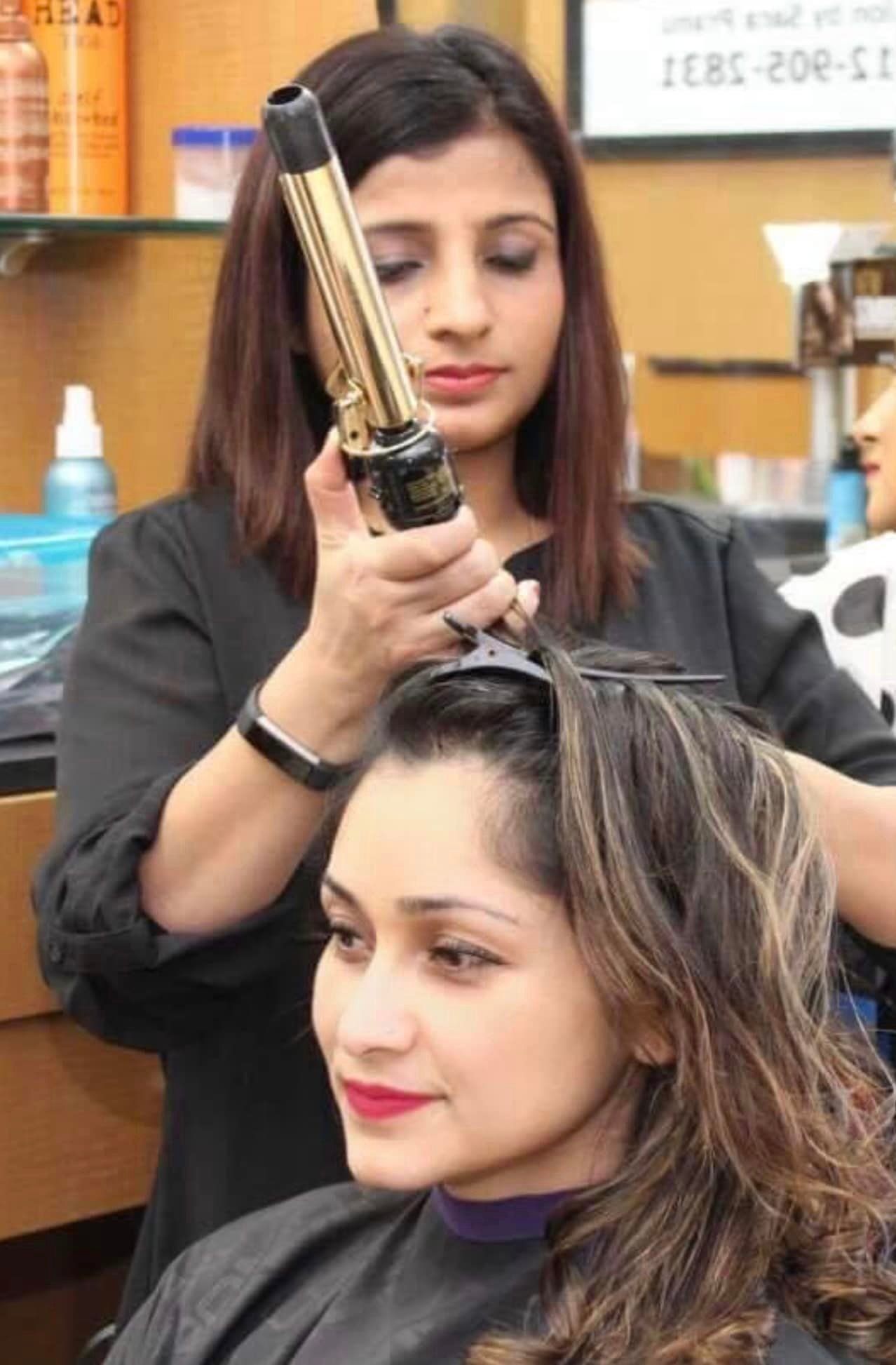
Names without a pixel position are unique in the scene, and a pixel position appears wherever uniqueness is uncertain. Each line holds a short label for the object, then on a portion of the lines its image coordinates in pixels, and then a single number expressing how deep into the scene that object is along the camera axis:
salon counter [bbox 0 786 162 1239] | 2.07
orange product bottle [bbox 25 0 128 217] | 2.33
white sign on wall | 2.63
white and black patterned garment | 1.98
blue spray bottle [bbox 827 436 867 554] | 2.71
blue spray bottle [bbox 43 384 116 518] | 2.29
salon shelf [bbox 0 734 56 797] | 2.07
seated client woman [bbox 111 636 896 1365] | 1.26
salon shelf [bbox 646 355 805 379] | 2.79
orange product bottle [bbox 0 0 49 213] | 2.23
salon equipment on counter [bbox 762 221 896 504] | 2.66
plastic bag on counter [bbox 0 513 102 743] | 2.13
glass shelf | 2.27
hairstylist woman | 1.57
